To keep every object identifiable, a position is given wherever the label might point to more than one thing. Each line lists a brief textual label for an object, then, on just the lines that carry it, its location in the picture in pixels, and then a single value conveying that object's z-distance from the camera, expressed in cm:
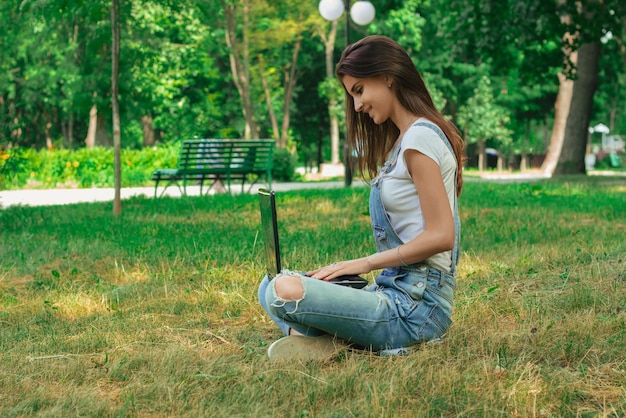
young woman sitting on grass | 330
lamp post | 1638
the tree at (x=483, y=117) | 3672
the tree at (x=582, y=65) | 1703
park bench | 1488
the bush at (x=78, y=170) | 2178
